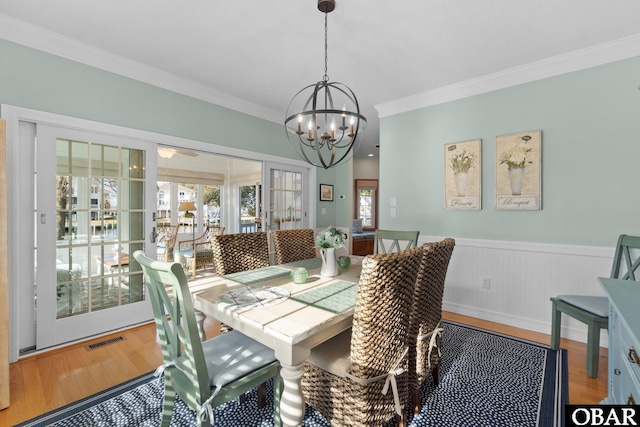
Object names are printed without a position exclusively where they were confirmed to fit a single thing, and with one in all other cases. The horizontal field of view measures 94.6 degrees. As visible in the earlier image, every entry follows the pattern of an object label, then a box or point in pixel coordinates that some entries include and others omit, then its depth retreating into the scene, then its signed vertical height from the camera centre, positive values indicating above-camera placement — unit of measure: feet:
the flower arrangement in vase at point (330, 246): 6.50 -0.76
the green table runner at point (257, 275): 6.35 -1.45
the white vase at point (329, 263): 6.68 -1.16
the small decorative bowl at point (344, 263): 7.18 -1.24
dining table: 4.08 -1.56
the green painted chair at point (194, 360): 3.84 -2.37
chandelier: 6.13 +3.78
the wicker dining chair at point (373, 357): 4.06 -2.25
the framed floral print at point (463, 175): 10.31 +1.32
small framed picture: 16.70 +1.10
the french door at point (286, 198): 13.79 +0.71
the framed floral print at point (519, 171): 9.20 +1.32
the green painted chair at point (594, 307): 6.63 -2.25
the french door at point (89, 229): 7.84 -0.53
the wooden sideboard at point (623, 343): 3.33 -1.73
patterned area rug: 5.34 -3.75
